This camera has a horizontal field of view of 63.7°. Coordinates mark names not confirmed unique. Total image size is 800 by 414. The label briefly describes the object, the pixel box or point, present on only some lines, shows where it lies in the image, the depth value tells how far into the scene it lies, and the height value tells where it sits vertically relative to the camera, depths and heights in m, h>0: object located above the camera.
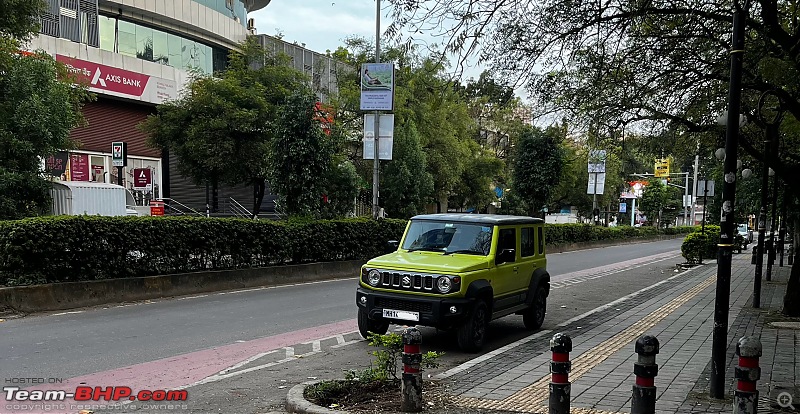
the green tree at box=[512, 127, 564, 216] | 42.00 +0.54
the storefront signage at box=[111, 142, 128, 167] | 21.78 +0.36
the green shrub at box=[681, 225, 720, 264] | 29.36 -3.14
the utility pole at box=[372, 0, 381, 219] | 23.09 +0.20
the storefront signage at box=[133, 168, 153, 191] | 24.44 -0.53
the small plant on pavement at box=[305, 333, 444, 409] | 6.47 -2.24
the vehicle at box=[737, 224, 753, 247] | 63.70 -5.67
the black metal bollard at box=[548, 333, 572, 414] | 5.39 -1.70
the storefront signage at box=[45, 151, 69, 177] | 25.11 +0.00
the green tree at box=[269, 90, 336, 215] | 20.77 +0.37
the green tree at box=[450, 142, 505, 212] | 44.38 -0.21
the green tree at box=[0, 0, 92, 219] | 16.44 +1.19
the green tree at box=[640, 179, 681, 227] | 80.00 -3.17
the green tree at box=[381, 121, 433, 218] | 35.00 -0.31
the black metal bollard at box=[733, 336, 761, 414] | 4.81 -1.49
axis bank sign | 30.80 +4.24
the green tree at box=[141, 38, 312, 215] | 29.50 +2.15
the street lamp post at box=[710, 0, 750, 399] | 6.40 -0.58
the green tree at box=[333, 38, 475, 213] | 34.59 +3.18
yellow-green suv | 8.73 -1.50
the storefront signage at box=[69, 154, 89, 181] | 31.58 -0.17
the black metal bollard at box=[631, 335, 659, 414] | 5.08 -1.58
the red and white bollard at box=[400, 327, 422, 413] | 6.02 -1.91
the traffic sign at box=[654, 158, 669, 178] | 53.77 +0.61
